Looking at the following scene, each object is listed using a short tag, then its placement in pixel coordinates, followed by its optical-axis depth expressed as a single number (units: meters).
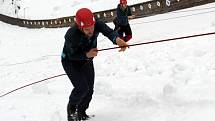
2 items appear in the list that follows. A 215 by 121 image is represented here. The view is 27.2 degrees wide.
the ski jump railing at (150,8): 19.75
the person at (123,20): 13.77
